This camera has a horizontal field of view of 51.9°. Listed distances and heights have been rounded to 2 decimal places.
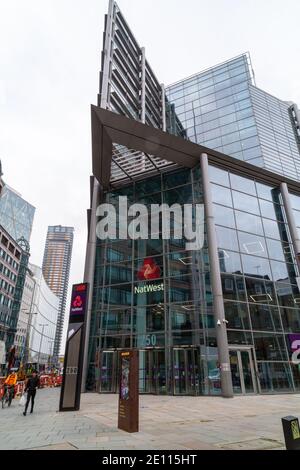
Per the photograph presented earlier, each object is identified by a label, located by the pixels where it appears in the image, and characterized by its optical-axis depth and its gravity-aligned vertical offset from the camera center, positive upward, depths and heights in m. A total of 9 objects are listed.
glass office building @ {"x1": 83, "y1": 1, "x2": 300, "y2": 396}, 20.43 +7.24
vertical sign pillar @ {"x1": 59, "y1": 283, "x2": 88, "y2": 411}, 13.73 +1.23
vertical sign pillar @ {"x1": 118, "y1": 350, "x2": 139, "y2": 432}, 8.77 -0.33
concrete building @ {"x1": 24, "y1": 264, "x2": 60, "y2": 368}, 134.12 +29.94
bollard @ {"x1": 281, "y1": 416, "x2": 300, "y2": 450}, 5.61 -0.90
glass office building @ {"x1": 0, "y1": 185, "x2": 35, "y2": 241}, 122.75 +62.76
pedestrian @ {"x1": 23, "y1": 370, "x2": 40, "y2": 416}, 13.18 -0.19
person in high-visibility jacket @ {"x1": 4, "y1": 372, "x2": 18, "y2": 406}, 16.72 -0.13
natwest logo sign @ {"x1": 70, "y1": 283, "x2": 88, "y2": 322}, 15.03 +3.55
